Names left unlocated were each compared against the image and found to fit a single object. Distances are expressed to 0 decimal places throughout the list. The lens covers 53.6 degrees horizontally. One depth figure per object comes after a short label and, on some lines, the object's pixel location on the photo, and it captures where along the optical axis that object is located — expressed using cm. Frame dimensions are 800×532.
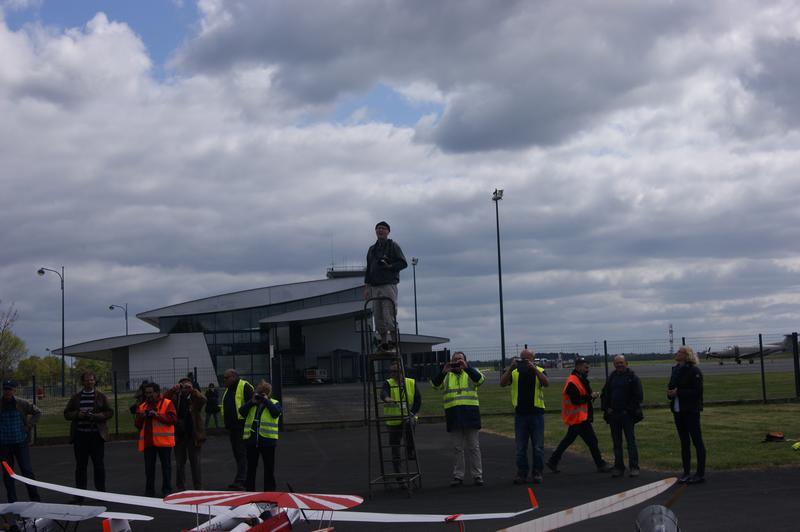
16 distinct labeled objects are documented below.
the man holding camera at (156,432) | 1261
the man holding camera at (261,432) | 1258
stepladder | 1245
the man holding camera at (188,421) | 1320
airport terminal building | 5284
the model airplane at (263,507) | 662
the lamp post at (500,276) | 3297
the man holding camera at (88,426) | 1233
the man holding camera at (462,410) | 1266
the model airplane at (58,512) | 615
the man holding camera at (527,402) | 1285
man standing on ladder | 1254
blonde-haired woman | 1186
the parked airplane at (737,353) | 5414
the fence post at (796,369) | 2542
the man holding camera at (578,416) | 1357
